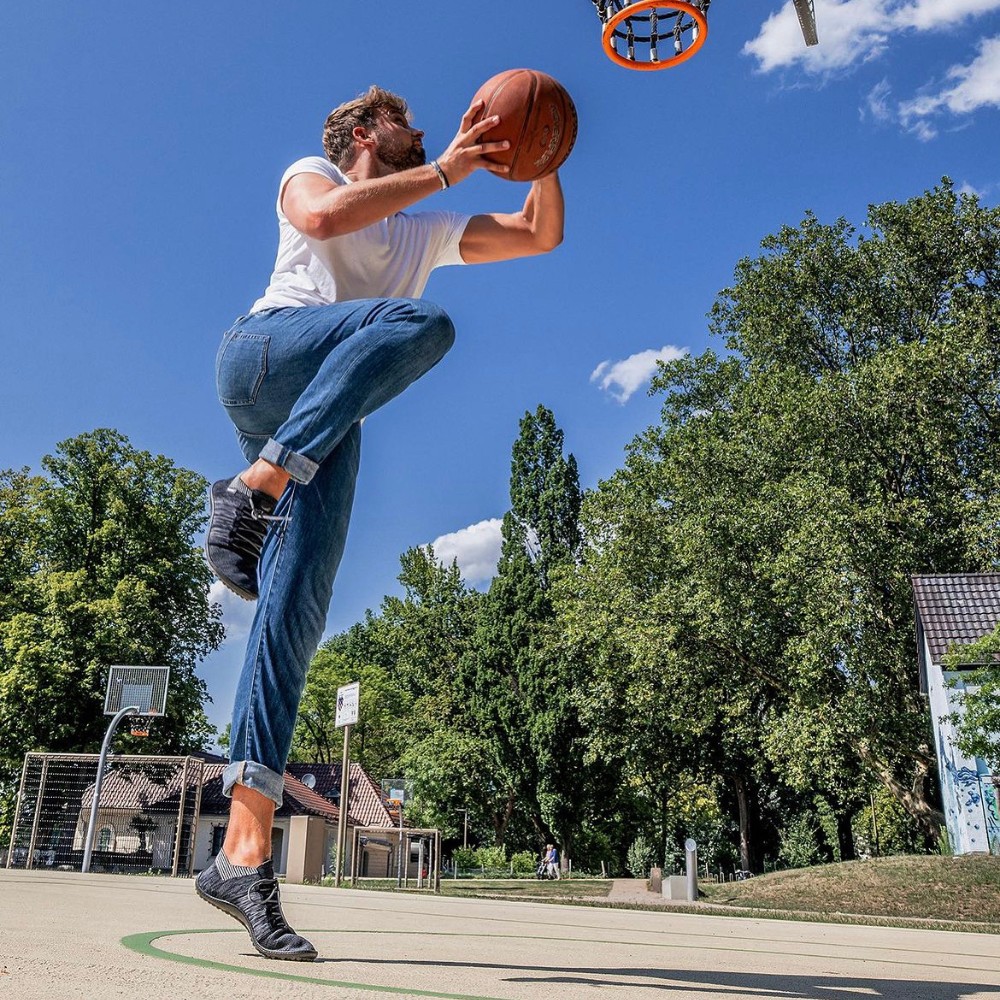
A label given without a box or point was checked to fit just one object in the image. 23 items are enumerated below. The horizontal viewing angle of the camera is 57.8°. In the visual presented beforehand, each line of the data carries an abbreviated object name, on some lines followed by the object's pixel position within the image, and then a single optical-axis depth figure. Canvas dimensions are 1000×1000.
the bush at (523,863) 39.41
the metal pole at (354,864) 15.30
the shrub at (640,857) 49.53
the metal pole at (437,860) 15.43
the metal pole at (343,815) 14.03
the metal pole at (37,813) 19.73
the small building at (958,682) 21.47
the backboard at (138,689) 22.47
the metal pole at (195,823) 18.43
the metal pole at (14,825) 21.65
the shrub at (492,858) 40.22
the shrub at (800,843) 48.69
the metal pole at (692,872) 17.12
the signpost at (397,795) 18.41
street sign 16.61
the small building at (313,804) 36.50
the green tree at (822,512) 23.20
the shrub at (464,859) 40.75
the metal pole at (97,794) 17.94
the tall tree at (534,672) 37.72
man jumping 2.28
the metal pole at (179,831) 19.04
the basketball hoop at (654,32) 6.32
